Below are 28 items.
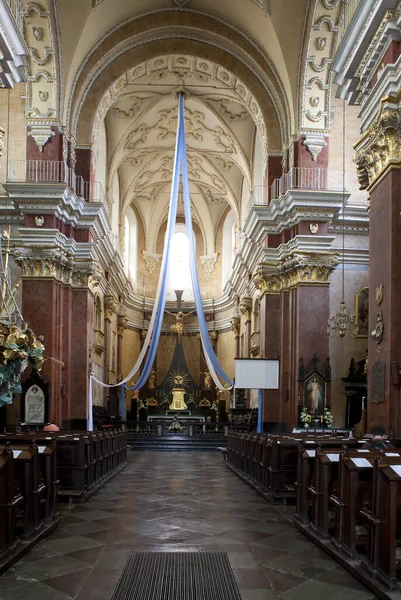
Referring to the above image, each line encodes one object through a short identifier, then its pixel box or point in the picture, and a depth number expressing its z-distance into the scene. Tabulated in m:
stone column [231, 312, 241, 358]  27.02
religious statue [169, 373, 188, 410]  27.22
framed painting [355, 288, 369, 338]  18.31
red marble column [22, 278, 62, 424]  16.88
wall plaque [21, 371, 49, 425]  16.25
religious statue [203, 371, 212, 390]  29.80
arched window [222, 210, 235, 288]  30.79
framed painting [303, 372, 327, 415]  16.59
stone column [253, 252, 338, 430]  16.84
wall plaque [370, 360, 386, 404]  8.99
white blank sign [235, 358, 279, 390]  15.86
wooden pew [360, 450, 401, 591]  4.76
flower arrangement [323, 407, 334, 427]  16.38
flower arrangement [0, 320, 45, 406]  10.71
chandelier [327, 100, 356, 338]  17.20
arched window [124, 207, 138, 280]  31.03
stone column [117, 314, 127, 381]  27.91
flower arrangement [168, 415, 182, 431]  22.12
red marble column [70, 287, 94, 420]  18.41
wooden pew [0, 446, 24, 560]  5.48
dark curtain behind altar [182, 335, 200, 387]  30.92
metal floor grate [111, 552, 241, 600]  4.77
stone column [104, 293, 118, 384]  23.80
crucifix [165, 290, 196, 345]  30.14
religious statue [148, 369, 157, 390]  30.22
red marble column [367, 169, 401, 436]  8.75
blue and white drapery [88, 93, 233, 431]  15.98
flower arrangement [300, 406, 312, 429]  16.33
